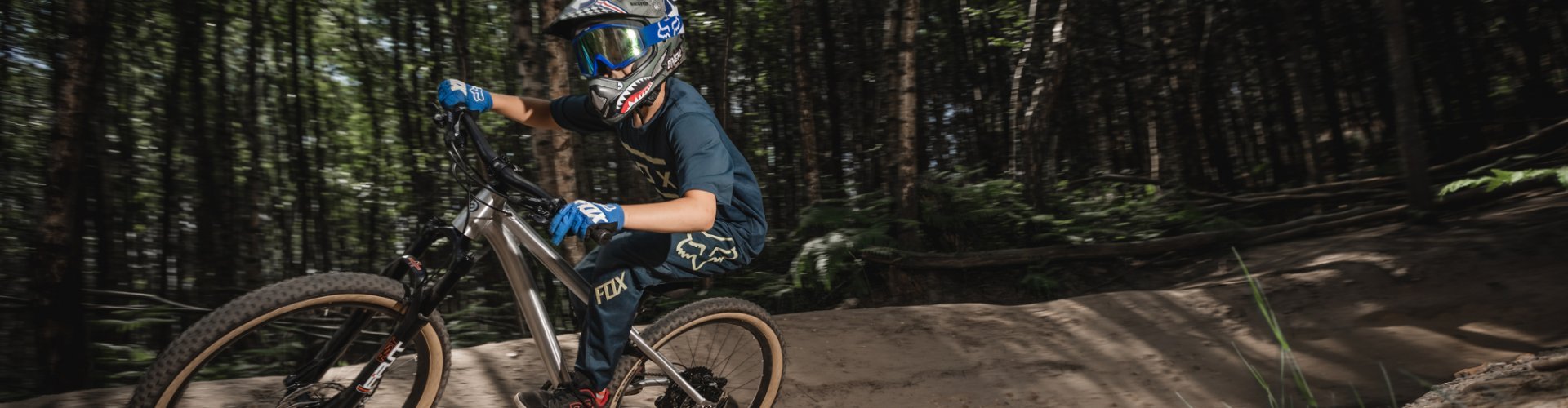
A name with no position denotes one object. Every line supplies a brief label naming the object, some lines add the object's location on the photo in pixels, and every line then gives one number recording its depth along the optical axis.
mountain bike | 1.93
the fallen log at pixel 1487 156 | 6.04
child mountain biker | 2.36
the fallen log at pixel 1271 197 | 6.58
